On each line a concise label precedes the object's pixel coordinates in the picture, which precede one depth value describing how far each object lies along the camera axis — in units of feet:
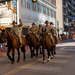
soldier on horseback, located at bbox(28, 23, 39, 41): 66.21
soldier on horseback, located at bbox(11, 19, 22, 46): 55.47
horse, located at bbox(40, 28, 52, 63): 54.25
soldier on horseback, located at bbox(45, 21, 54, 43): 56.65
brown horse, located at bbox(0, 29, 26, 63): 50.67
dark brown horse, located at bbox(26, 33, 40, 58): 63.98
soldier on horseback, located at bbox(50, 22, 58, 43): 59.47
